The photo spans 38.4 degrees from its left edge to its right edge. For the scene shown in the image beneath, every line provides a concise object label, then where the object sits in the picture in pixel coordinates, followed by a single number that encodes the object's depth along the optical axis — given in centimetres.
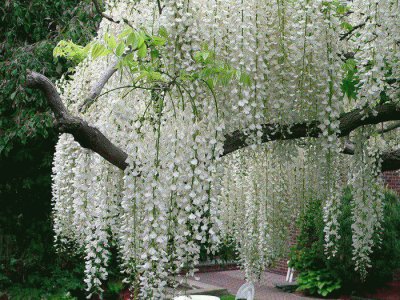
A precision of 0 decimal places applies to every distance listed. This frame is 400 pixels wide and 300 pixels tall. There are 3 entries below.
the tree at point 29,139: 643
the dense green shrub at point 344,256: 834
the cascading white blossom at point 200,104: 294
